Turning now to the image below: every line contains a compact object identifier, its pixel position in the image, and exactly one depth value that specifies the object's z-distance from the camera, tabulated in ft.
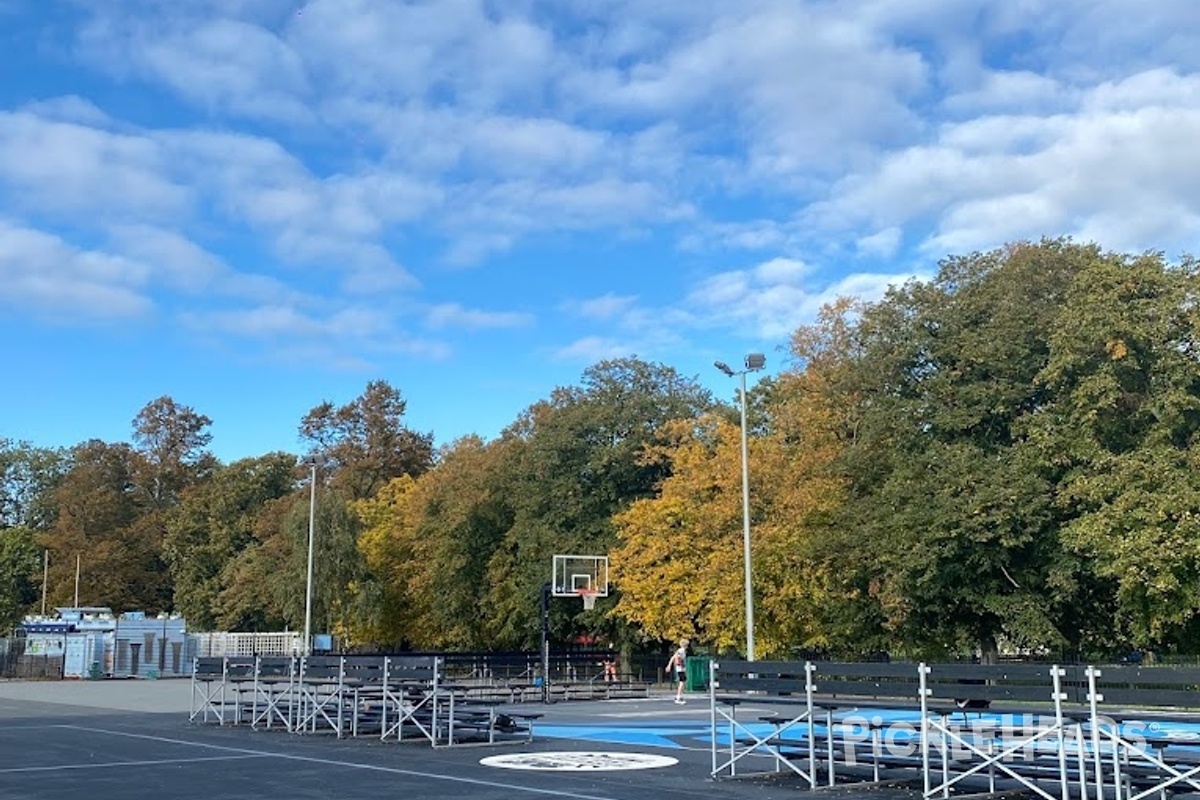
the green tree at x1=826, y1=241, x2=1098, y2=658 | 112.06
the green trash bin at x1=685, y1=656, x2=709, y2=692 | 130.31
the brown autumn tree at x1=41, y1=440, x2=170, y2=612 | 269.85
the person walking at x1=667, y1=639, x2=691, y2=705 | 104.94
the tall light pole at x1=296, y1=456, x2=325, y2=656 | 154.15
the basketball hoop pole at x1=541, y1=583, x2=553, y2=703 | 107.32
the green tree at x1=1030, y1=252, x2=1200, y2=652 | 101.30
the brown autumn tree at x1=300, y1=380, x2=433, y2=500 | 268.41
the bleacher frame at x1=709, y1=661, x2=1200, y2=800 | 35.55
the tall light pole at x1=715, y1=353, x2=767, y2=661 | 100.53
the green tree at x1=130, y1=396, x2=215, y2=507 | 295.69
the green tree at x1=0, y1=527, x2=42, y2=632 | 240.94
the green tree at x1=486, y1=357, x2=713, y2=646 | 173.06
